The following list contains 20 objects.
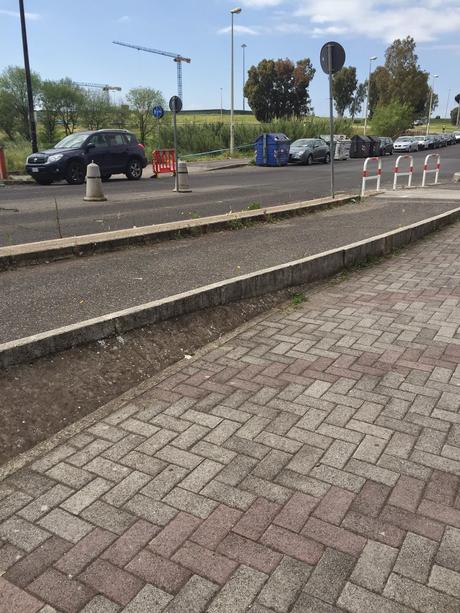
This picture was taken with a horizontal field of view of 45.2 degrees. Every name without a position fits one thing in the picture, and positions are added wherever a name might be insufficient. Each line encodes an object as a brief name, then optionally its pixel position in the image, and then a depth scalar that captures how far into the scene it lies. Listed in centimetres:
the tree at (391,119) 6906
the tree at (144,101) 6988
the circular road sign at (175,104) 1645
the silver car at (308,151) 3209
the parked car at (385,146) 4475
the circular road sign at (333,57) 1094
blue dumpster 3145
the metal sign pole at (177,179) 1626
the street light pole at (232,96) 3608
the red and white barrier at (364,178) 1376
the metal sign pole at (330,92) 1096
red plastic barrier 2260
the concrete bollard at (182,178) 1625
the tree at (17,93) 5875
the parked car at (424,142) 5581
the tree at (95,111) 6569
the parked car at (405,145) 5222
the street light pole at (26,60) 2002
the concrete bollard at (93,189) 1327
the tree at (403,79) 8331
